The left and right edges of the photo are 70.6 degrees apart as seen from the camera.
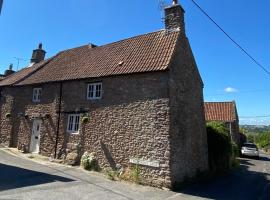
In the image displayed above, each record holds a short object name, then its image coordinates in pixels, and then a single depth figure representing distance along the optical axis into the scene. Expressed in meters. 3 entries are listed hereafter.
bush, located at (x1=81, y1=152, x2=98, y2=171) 10.30
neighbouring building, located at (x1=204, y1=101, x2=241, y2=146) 22.55
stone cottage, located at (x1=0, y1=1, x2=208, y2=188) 9.13
